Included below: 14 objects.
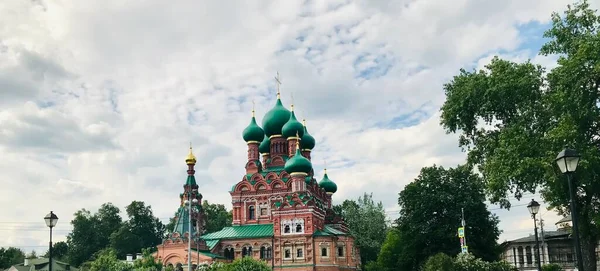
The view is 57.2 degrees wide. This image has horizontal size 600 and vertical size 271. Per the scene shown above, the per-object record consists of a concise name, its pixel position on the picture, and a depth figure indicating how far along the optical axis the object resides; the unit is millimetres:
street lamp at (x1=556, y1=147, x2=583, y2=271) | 12070
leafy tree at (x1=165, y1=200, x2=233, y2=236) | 74688
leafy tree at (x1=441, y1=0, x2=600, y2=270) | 23625
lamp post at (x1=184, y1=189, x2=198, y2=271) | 53438
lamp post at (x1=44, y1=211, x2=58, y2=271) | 20859
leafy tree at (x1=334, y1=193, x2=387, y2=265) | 59938
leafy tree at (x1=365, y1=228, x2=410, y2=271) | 51369
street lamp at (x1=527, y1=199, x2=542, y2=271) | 22156
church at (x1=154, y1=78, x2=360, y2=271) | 48031
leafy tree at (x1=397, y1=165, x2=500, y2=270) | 42406
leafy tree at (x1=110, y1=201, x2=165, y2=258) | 71688
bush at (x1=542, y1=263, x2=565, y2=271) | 42156
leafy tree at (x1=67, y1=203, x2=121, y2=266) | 75488
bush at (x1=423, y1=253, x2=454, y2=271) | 25438
